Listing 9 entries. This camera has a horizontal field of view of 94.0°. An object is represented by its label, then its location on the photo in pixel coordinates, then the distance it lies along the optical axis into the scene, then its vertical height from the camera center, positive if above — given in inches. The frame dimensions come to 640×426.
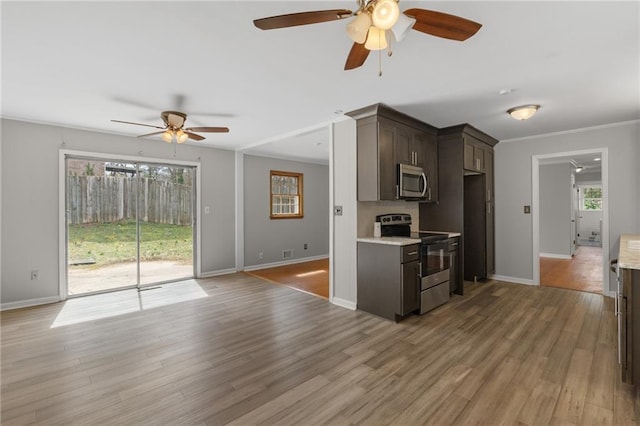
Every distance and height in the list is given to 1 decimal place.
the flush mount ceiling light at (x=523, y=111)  137.7 +47.3
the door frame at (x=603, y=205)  171.9 +3.4
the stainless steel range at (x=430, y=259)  144.4 -23.5
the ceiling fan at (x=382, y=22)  58.1 +39.2
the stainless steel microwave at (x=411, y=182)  152.4 +16.6
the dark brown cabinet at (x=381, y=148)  142.7 +32.8
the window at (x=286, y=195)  271.6 +17.3
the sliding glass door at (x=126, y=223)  177.9 -6.1
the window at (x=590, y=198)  392.8 +18.9
